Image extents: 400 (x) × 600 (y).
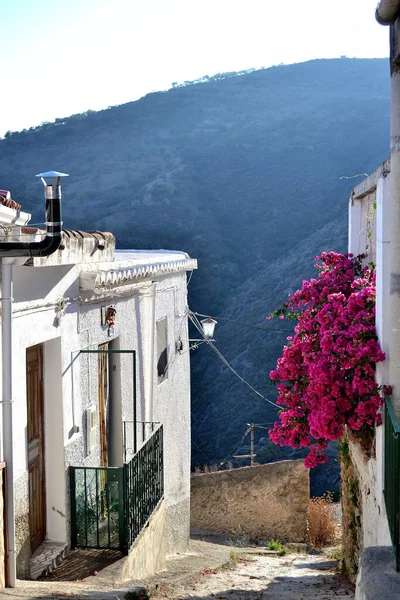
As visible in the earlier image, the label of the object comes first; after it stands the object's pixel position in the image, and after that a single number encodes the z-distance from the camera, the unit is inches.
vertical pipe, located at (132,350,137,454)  324.8
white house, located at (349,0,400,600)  165.5
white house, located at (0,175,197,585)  255.6
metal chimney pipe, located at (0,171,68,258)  224.2
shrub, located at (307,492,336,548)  580.1
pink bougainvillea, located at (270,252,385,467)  228.8
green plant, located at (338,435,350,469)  341.1
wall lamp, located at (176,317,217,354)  539.5
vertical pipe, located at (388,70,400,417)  193.6
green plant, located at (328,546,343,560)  463.1
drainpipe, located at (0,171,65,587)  227.1
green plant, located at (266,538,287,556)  511.7
